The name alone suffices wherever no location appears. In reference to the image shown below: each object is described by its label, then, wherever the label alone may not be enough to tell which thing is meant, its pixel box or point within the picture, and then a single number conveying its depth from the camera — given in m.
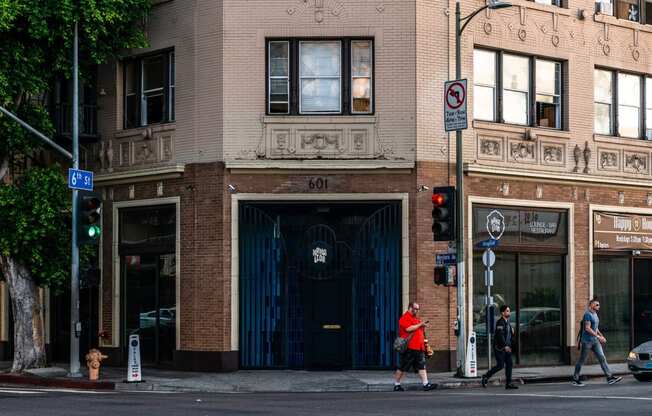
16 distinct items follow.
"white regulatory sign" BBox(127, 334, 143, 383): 24.34
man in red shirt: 22.98
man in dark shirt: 23.70
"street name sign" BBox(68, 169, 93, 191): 25.77
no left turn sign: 25.17
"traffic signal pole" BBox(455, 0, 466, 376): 25.38
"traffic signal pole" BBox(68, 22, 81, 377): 26.05
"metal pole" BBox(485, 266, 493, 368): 25.78
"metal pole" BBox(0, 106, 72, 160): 24.81
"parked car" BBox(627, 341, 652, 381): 25.08
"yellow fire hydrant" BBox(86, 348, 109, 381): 25.17
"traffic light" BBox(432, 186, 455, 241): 24.67
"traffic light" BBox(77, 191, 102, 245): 25.27
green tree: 26.05
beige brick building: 27.22
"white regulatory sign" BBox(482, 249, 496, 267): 26.14
